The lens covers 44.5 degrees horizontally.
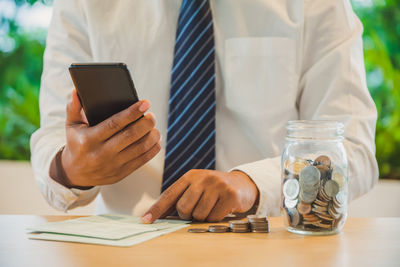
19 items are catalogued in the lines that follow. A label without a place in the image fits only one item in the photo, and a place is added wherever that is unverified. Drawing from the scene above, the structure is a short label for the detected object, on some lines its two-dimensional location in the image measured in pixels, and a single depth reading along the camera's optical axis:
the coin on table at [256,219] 0.92
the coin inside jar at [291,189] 0.85
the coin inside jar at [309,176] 0.84
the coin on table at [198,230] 0.90
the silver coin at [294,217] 0.87
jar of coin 0.84
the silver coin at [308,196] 0.83
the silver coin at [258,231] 0.91
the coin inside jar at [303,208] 0.85
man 1.30
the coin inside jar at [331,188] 0.84
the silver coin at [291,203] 0.86
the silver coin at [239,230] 0.91
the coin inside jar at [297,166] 0.86
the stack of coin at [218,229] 0.90
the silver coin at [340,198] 0.85
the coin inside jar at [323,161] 0.86
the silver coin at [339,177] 0.85
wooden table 0.70
